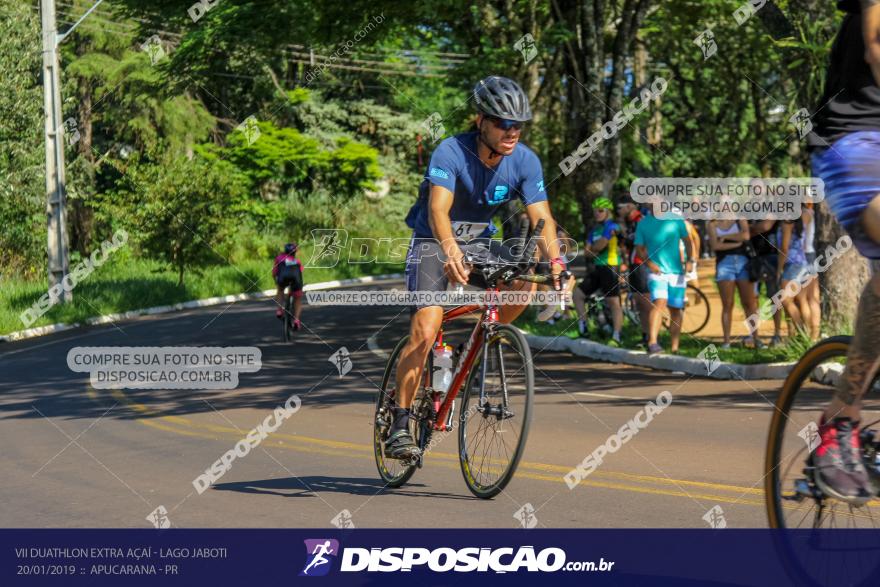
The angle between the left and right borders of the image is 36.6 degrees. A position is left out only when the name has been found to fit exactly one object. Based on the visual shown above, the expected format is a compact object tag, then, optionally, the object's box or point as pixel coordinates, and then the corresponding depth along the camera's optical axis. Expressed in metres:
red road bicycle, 6.44
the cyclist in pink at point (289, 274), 22.89
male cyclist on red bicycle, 6.52
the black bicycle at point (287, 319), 22.16
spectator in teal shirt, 15.33
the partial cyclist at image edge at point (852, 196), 4.19
